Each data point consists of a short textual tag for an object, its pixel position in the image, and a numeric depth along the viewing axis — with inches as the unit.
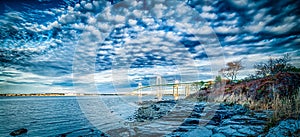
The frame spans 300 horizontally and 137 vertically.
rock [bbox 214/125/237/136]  205.6
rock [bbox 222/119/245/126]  258.7
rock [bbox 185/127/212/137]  214.2
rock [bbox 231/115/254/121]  294.8
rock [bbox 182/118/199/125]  324.1
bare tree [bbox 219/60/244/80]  1743.8
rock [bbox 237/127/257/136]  191.8
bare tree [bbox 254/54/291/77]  923.7
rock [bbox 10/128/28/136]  389.2
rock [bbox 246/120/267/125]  243.4
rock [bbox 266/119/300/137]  157.7
